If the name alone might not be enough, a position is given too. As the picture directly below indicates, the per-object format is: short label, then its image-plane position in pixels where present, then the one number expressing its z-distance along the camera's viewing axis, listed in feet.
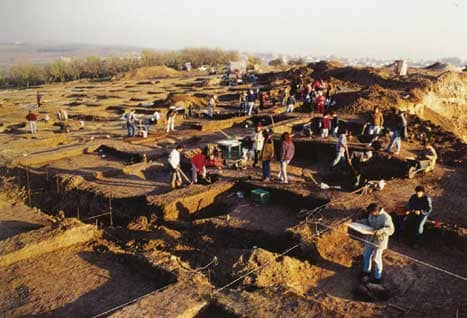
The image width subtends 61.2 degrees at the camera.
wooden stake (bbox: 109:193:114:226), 32.01
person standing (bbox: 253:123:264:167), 40.93
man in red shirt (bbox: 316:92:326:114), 62.90
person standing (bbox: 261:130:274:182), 35.12
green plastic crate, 33.78
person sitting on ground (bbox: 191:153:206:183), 36.94
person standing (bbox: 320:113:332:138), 48.93
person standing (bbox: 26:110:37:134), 60.85
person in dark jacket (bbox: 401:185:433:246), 25.04
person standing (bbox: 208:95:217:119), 75.00
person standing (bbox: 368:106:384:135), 45.44
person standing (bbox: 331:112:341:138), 50.61
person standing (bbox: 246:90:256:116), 68.82
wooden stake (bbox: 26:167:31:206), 36.28
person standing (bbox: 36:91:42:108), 97.05
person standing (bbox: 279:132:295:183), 34.25
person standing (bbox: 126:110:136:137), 56.85
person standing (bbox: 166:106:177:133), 58.79
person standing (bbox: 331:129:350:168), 39.63
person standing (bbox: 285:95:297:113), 67.67
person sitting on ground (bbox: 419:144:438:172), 37.85
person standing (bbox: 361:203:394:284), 20.88
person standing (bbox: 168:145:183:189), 35.78
